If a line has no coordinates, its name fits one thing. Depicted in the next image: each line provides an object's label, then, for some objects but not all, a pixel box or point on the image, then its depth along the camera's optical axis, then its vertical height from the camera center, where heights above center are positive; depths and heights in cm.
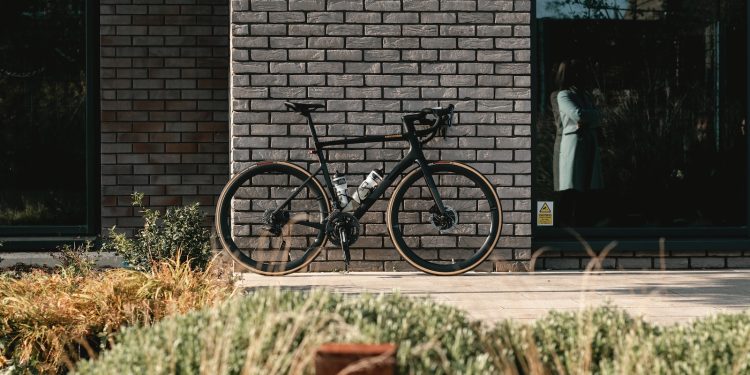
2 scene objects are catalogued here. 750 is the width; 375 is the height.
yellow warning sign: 759 -21
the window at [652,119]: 770 +50
